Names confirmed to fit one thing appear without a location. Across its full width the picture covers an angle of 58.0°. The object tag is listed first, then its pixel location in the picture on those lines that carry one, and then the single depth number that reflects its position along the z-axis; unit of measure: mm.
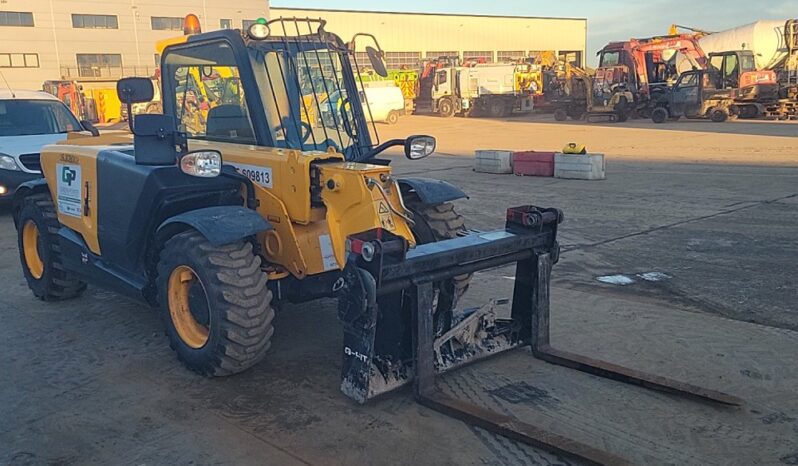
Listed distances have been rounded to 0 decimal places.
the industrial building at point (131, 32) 50344
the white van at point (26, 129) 10859
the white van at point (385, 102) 34062
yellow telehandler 4332
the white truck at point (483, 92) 39344
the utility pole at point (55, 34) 51531
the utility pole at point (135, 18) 54844
